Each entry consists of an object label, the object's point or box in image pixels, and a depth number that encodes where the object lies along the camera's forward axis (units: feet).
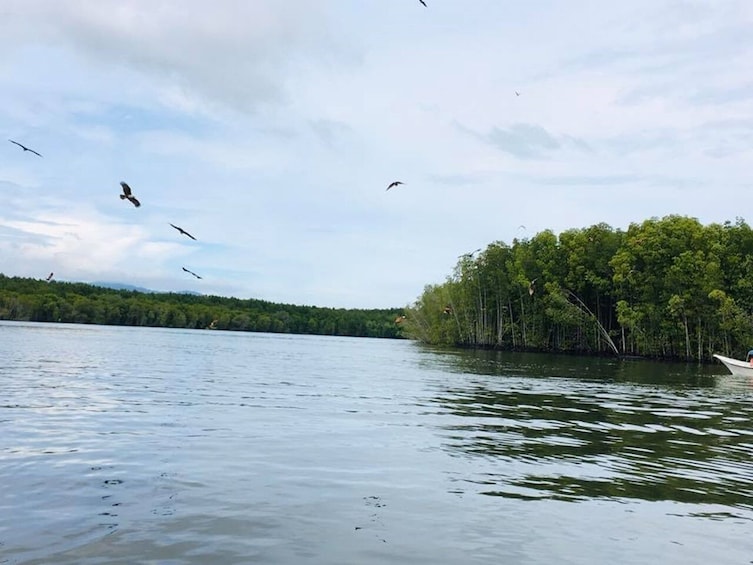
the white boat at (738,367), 168.33
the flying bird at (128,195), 50.14
